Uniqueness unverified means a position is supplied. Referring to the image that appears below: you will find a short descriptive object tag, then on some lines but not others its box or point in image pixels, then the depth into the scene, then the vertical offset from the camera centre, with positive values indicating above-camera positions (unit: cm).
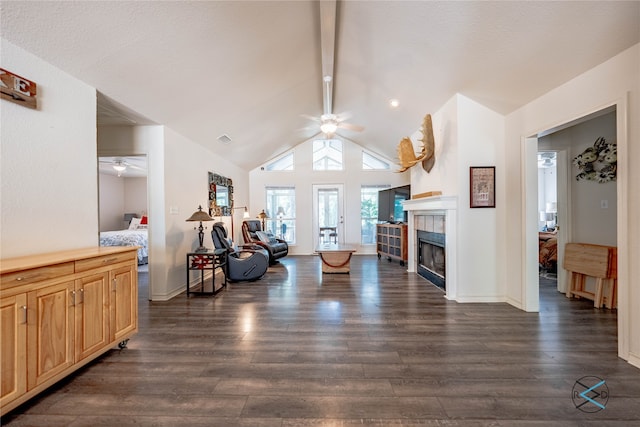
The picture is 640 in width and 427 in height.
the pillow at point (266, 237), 619 -53
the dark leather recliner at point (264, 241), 598 -61
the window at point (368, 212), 764 +3
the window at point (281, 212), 773 +6
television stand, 580 -65
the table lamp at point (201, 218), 391 -5
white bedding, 545 -49
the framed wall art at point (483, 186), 348 +33
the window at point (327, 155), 768 +165
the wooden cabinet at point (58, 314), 149 -64
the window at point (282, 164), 773 +143
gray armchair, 455 -82
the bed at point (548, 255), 476 -76
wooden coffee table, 506 -89
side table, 393 -70
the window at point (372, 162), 766 +144
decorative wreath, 310 +60
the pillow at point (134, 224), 766 -25
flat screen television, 604 +23
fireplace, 400 -72
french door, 764 +1
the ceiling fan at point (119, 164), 621 +130
